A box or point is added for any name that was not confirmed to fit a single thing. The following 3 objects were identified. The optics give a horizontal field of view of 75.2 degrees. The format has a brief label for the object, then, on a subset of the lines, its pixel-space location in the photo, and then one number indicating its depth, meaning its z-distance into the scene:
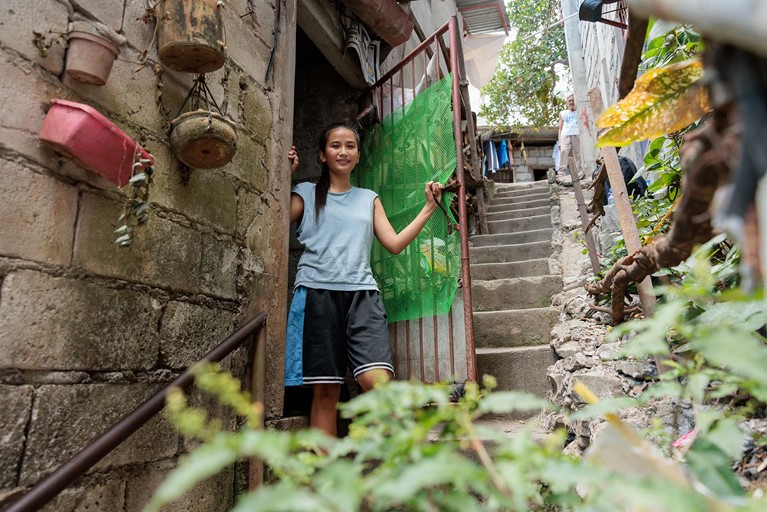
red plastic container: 1.33
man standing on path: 8.30
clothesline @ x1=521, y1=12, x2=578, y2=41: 9.11
